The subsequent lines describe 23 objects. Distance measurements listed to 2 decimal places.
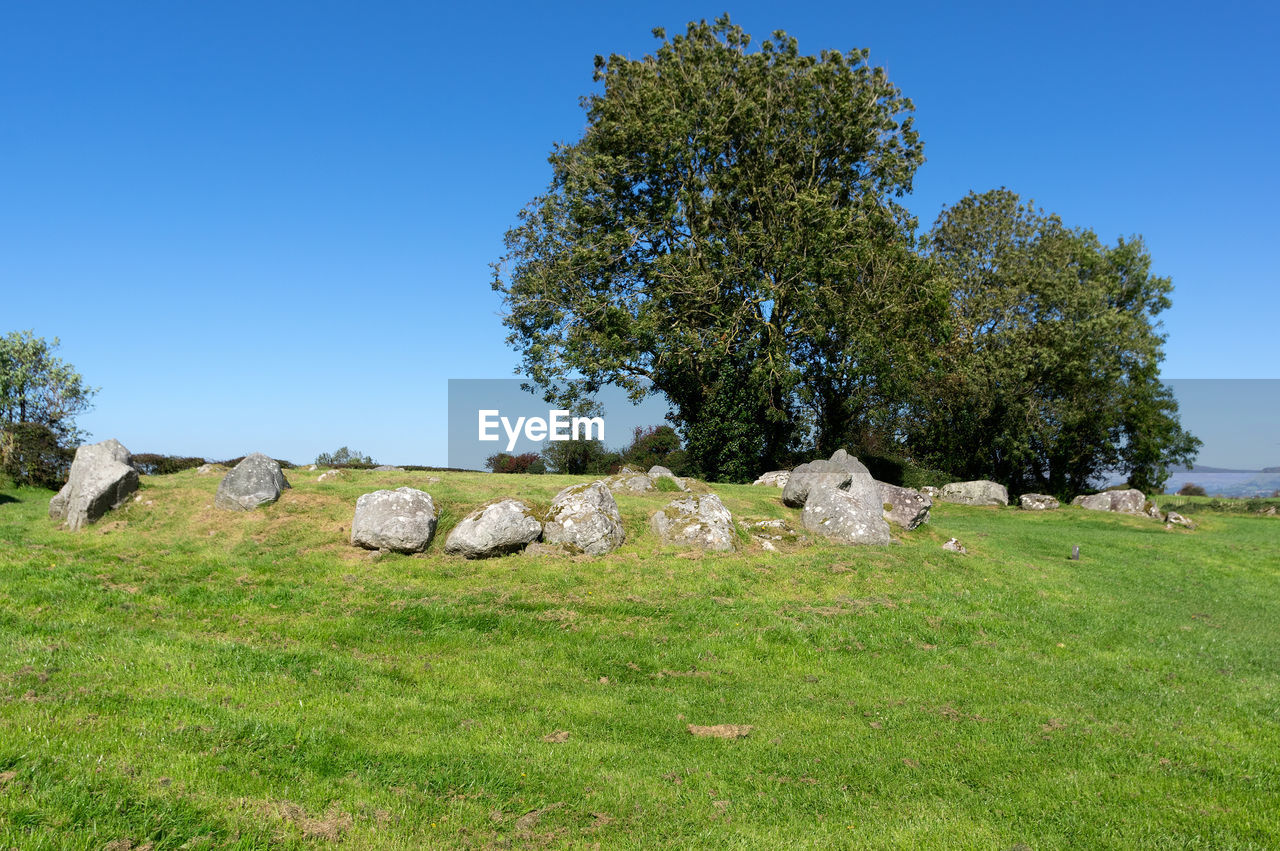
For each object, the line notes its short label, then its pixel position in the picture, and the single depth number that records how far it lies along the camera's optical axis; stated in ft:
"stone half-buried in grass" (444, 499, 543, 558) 57.72
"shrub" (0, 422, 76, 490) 106.22
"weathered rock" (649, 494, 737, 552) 61.72
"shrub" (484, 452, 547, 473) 145.07
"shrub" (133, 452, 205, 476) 111.45
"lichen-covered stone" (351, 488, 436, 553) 58.44
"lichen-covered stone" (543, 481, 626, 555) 59.11
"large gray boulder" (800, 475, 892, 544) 68.33
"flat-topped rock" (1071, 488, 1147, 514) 118.73
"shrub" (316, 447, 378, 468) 121.90
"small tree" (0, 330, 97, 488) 106.63
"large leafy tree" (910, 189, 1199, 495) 135.74
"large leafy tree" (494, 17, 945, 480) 109.70
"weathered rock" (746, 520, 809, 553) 65.41
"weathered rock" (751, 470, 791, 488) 107.55
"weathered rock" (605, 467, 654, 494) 77.10
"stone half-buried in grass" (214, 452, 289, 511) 66.95
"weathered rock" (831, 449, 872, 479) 84.43
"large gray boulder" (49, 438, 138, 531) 67.05
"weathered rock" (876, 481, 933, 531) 79.77
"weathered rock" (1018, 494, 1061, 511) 124.47
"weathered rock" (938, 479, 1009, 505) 126.62
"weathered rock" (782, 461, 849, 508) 79.46
